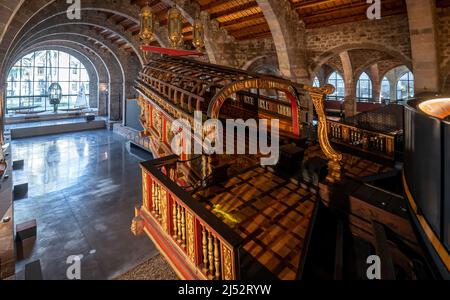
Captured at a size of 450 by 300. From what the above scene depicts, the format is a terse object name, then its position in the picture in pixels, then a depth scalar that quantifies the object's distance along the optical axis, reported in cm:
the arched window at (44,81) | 2070
